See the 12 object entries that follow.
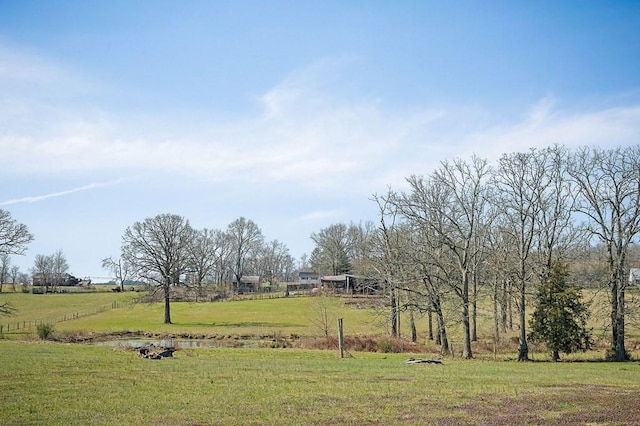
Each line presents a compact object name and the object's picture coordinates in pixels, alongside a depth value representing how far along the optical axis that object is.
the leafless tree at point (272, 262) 145.75
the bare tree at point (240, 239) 124.81
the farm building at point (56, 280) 138.14
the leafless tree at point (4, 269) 133.75
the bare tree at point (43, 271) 136.20
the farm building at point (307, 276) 154.25
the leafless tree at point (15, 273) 149.25
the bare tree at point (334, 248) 117.06
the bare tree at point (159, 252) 73.69
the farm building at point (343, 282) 104.00
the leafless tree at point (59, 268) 149.62
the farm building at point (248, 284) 121.65
